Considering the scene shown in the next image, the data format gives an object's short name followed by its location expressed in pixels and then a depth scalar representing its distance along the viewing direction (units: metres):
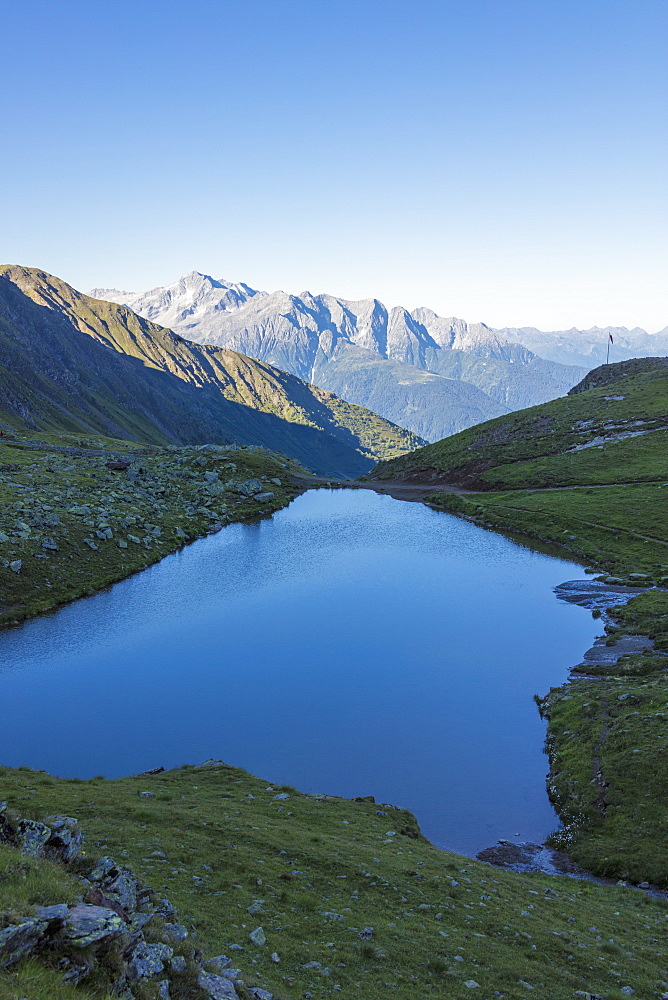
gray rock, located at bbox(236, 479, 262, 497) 161.50
